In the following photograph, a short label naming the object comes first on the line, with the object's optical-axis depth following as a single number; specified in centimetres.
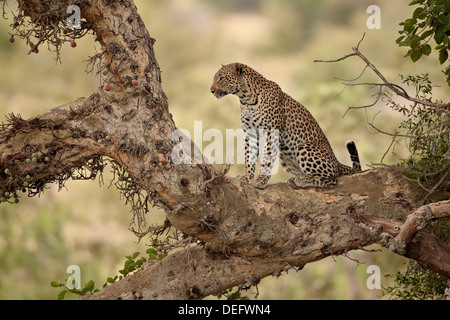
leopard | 1281
